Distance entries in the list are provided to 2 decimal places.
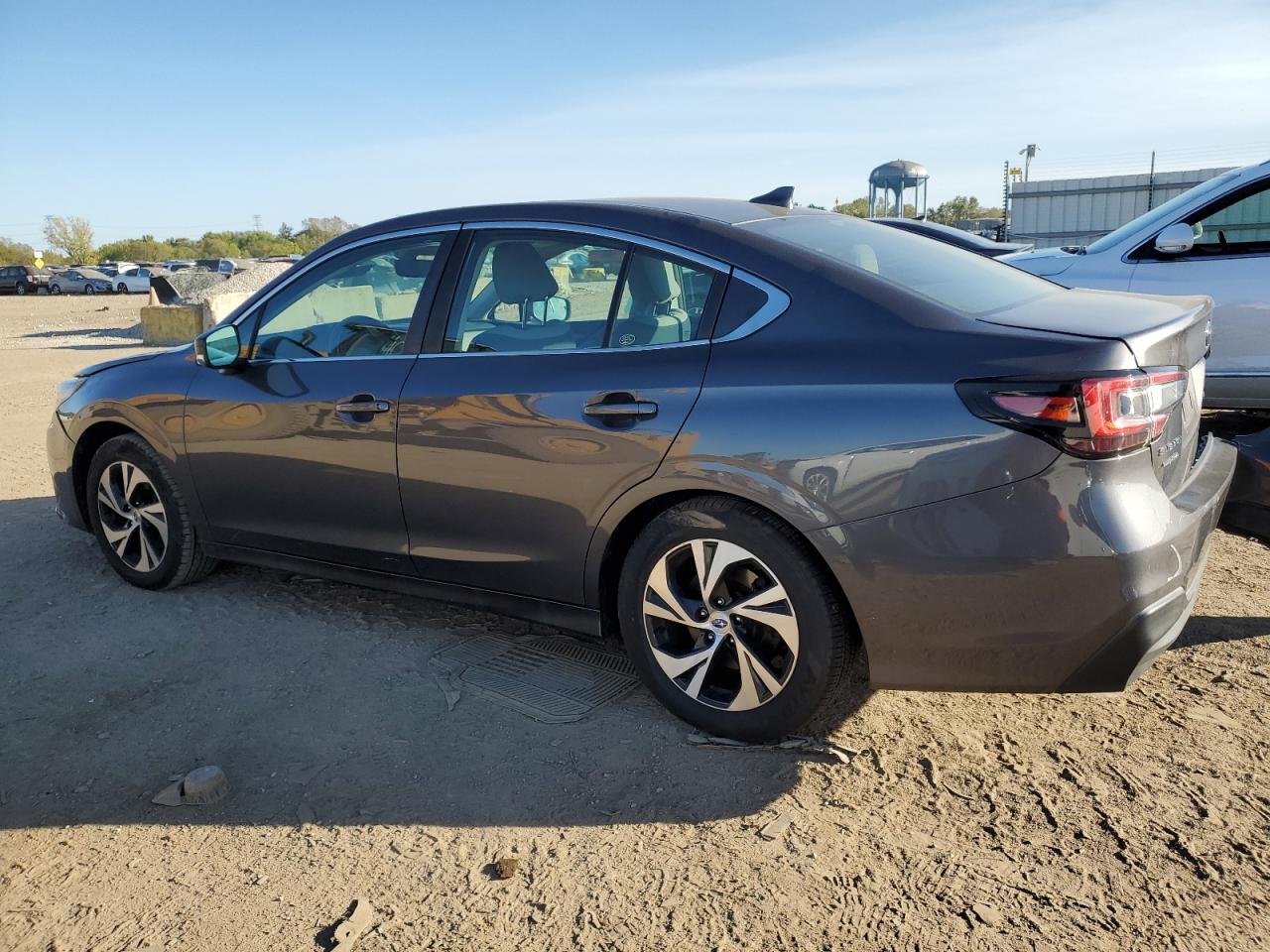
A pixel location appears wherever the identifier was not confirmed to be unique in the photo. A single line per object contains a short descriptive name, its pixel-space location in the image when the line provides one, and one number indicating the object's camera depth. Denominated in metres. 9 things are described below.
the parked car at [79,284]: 49.19
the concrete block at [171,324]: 18.31
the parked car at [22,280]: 50.00
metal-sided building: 18.86
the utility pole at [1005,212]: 21.05
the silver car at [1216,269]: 6.16
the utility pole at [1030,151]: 37.62
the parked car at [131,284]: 48.28
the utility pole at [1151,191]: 18.60
